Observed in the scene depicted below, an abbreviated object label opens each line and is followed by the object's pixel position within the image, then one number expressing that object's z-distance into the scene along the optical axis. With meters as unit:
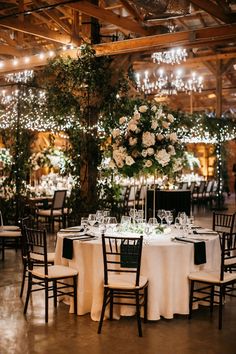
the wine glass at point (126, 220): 5.78
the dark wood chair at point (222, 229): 11.09
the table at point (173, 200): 10.75
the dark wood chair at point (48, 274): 5.08
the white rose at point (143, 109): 5.59
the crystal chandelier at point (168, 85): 14.05
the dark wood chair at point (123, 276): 4.70
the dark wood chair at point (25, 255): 5.49
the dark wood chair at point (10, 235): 7.93
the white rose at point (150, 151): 5.40
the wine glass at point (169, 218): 5.73
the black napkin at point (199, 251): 5.16
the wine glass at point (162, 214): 5.79
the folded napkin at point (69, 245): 5.29
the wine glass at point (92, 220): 5.78
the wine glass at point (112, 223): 5.95
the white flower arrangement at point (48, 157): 11.05
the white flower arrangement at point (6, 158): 9.17
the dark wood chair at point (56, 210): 10.45
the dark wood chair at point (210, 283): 4.92
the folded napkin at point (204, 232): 5.70
